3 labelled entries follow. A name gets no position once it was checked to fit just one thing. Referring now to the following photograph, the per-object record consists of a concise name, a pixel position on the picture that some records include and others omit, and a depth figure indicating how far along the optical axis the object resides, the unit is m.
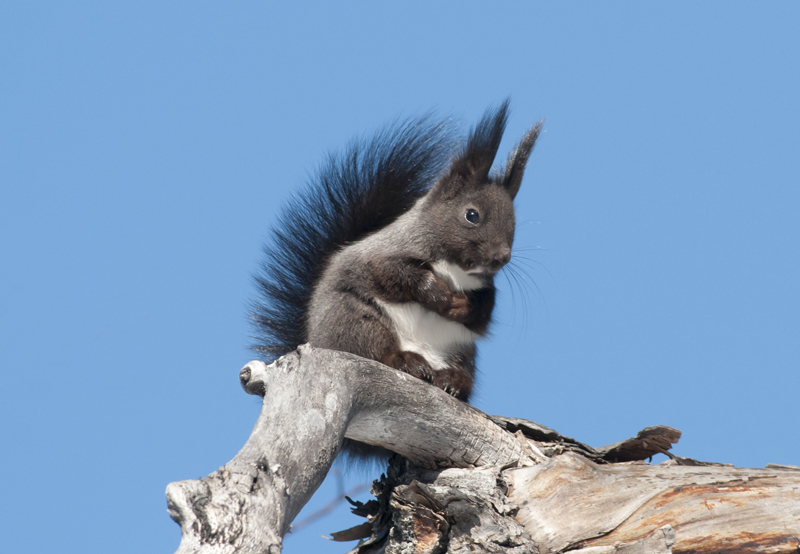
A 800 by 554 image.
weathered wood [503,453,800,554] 5.36
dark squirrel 6.51
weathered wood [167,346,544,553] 3.84
